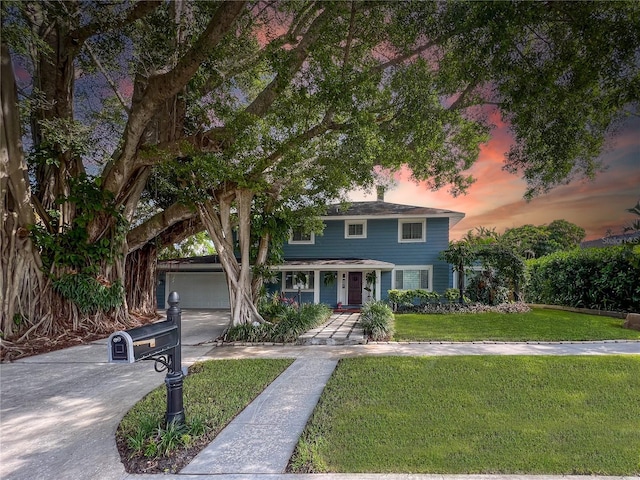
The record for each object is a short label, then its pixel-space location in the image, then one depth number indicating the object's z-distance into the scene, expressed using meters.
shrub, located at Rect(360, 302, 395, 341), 8.19
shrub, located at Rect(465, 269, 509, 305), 13.97
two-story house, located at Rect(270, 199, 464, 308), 15.92
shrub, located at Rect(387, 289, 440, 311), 14.31
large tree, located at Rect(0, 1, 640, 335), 5.66
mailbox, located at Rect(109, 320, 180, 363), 2.69
